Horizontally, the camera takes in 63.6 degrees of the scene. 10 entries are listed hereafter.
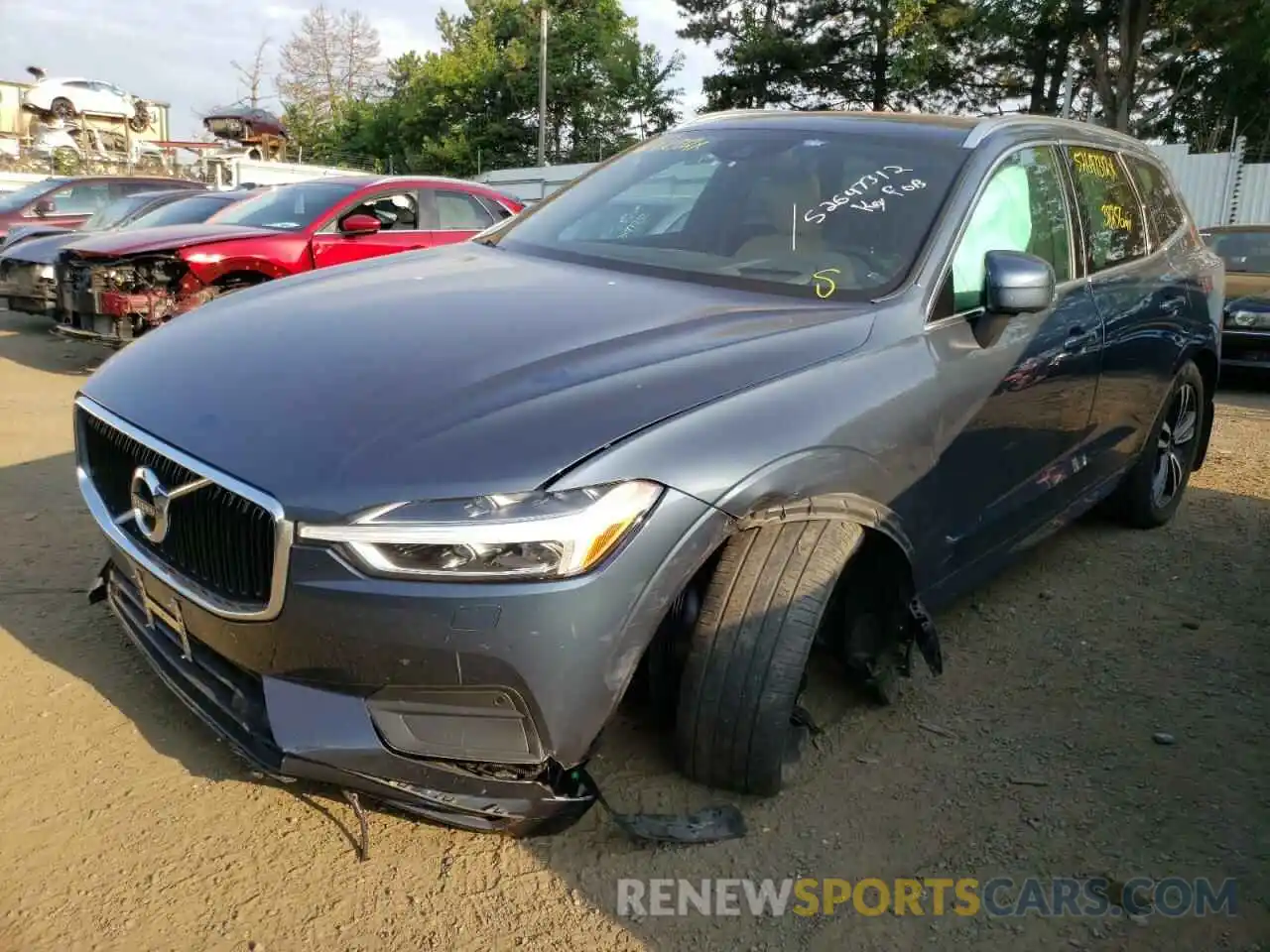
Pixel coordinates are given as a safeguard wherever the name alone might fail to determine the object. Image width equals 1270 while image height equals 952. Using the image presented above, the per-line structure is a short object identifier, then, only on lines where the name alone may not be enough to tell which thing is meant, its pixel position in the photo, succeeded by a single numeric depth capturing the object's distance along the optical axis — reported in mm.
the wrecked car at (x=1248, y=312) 8953
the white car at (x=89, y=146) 26562
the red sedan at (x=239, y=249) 7273
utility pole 31891
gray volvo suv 1968
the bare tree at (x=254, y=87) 45647
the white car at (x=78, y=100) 27500
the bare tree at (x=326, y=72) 49156
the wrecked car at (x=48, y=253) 8898
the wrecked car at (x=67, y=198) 12844
